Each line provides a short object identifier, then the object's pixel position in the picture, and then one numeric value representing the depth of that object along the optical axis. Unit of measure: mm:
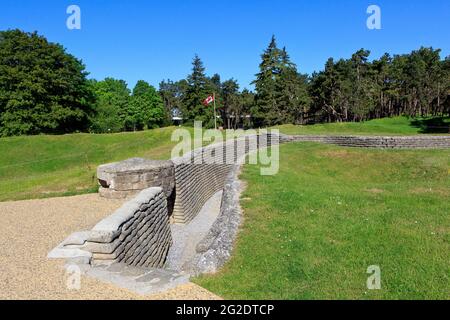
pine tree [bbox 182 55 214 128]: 52250
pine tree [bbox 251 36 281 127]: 50688
